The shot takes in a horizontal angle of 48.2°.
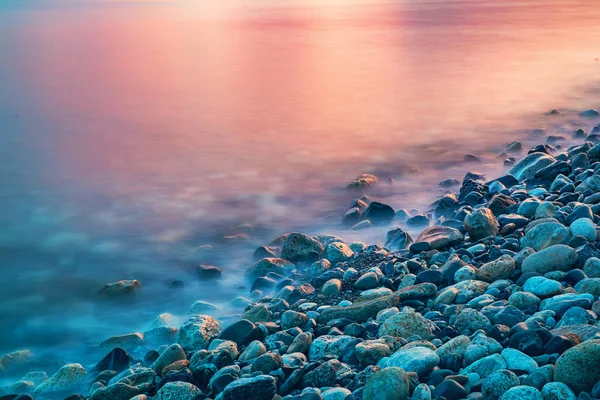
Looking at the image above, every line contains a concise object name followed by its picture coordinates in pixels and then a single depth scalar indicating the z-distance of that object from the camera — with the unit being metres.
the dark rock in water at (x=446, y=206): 6.50
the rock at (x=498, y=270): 4.05
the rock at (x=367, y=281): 4.58
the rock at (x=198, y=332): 4.21
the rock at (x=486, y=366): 2.89
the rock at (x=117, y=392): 3.59
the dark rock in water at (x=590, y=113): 11.03
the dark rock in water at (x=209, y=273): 5.73
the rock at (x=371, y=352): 3.32
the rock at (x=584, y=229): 4.17
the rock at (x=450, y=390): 2.76
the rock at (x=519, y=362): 2.84
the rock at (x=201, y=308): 5.01
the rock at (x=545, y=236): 4.27
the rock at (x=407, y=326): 3.47
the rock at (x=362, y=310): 3.97
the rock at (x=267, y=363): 3.41
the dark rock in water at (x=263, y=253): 5.98
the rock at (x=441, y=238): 5.02
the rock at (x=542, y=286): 3.59
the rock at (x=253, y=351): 3.73
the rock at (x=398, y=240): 5.67
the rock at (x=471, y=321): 3.40
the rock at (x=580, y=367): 2.62
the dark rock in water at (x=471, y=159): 8.80
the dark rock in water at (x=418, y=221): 6.43
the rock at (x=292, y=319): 4.09
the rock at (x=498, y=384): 2.68
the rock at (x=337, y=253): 5.46
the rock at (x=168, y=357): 3.93
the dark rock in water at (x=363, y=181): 7.96
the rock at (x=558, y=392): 2.58
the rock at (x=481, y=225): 5.02
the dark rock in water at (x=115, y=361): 4.23
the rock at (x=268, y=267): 5.49
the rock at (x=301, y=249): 5.60
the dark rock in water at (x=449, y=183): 7.75
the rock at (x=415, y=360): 3.04
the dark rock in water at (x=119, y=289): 5.52
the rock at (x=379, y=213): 6.59
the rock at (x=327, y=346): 3.56
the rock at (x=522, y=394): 2.58
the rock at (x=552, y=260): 3.84
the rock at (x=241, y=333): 4.03
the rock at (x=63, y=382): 4.05
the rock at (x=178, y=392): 3.37
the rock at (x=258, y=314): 4.38
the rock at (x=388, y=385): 2.83
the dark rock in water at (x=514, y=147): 9.10
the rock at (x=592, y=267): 3.69
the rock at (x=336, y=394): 2.99
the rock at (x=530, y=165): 6.68
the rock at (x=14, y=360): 4.45
